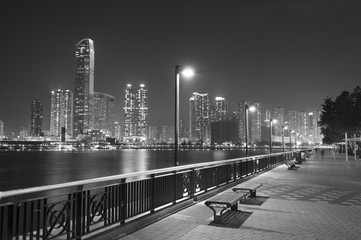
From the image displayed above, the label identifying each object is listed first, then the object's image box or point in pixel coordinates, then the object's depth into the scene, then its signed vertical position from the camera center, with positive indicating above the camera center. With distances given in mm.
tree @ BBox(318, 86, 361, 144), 46500 +4482
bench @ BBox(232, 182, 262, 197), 9641 -1270
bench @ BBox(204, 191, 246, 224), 7536 -1247
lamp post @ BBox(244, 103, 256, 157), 24214 +2258
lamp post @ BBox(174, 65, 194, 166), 12000 +2303
